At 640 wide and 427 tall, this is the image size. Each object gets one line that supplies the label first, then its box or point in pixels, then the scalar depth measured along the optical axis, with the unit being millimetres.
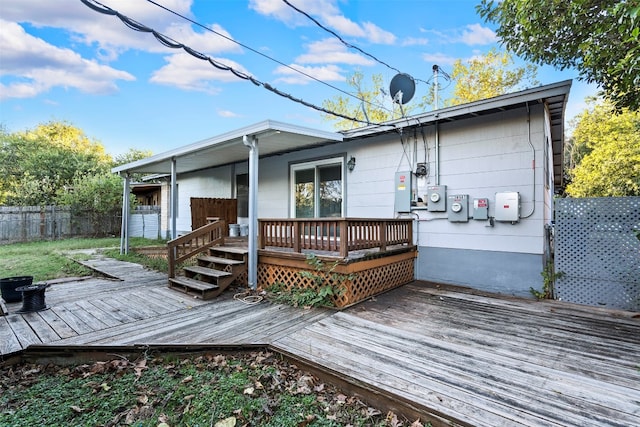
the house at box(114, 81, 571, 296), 4668
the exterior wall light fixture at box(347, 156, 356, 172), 6598
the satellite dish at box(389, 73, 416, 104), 6418
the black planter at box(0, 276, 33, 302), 4281
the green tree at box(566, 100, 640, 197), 11930
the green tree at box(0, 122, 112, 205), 14928
